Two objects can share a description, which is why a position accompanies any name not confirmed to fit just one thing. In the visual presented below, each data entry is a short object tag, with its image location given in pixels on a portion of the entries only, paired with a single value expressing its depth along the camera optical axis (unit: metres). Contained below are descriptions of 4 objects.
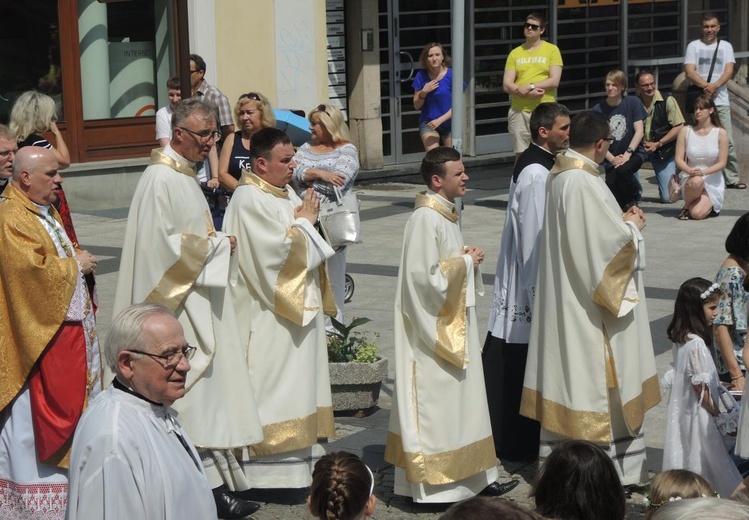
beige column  18.38
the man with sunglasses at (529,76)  14.08
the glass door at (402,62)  19.11
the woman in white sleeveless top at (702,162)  14.26
